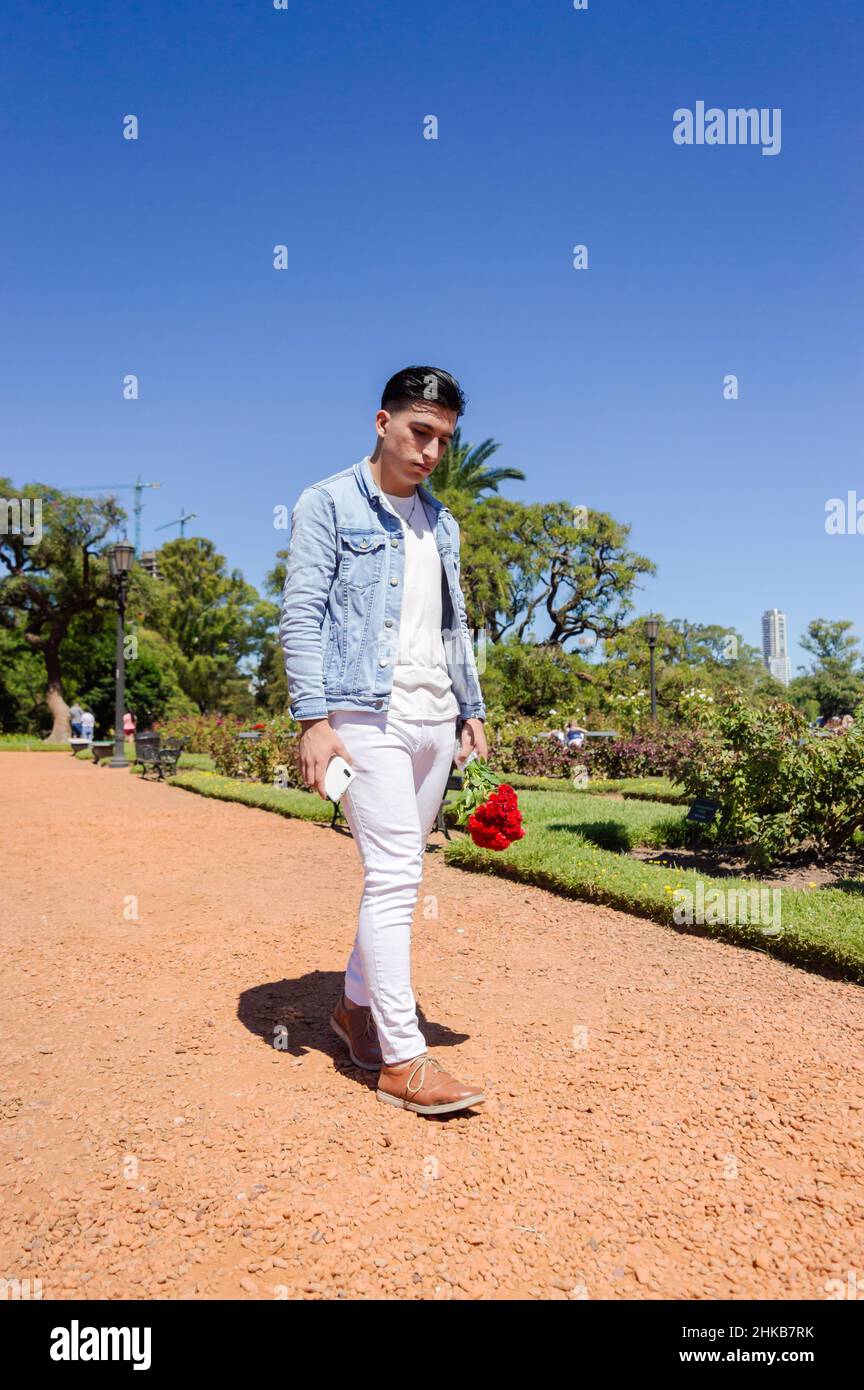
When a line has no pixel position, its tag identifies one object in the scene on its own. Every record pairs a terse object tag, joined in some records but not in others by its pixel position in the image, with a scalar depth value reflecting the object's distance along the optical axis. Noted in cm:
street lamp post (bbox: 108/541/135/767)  1808
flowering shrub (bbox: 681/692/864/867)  636
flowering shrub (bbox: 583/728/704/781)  1433
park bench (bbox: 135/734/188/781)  1494
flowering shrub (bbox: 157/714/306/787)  1377
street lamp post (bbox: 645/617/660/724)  1919
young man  252
